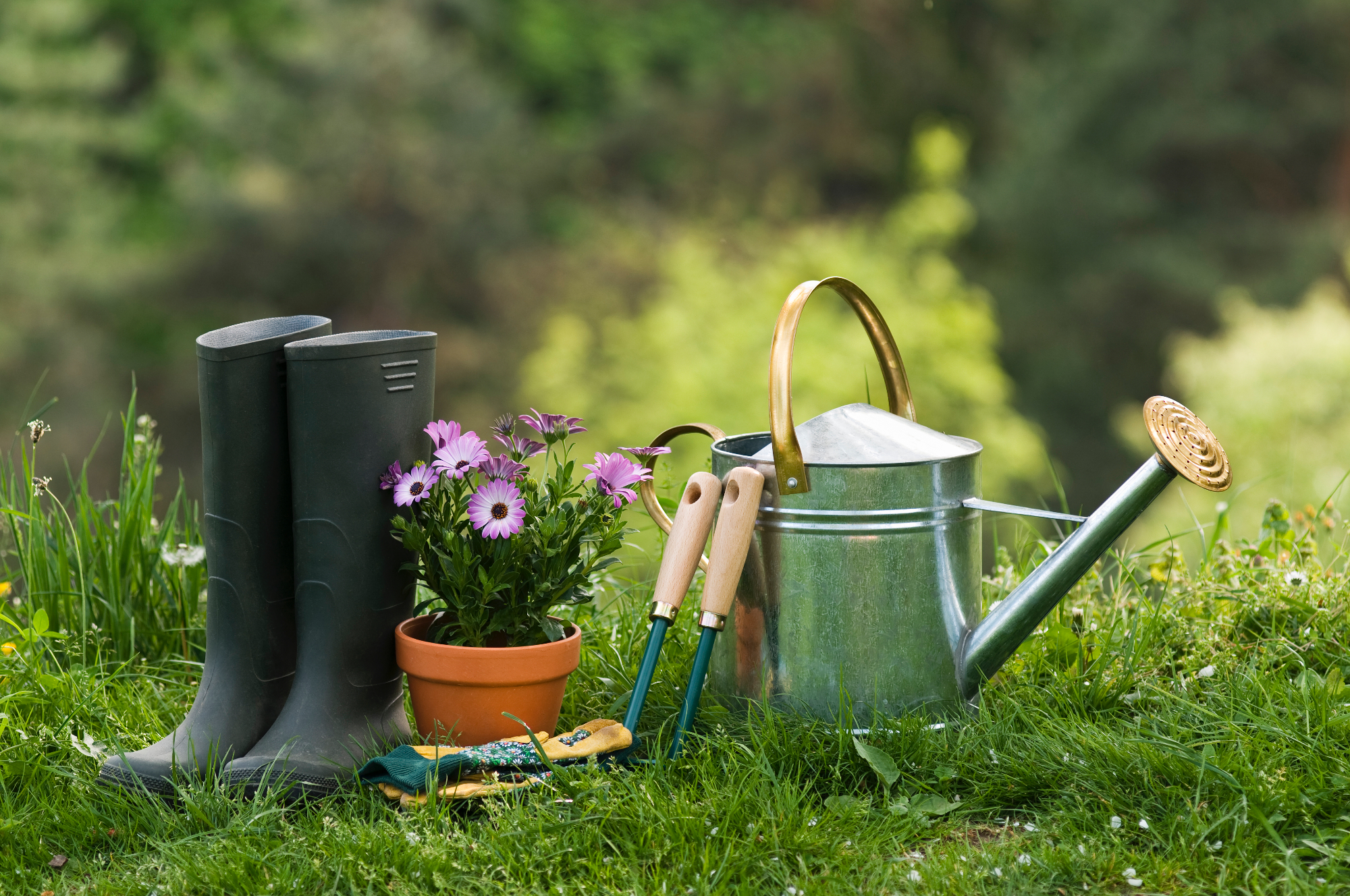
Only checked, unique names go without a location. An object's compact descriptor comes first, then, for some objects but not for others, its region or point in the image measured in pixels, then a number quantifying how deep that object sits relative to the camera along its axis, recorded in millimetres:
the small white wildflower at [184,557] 3421
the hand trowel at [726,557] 3086
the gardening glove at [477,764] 3037
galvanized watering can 3092
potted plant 3096
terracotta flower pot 3095
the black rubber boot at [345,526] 3102
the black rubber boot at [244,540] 3114
